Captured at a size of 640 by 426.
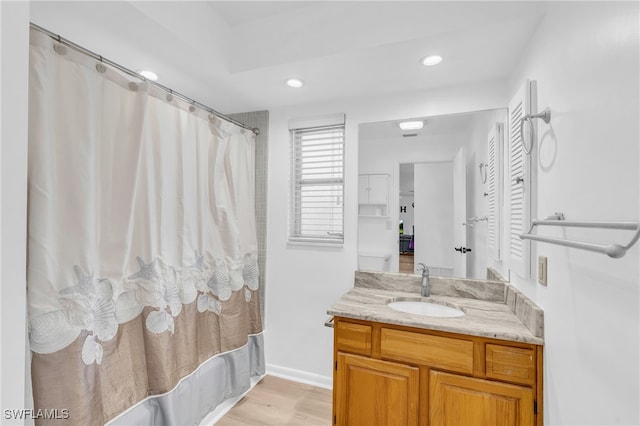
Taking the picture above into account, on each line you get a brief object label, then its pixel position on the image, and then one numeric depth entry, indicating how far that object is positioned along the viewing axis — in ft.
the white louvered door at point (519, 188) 4.49
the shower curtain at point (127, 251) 3.56
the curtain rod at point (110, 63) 3.58
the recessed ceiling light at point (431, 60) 5.31
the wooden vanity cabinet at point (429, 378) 4.20
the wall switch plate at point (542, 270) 4.04
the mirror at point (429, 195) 6.25
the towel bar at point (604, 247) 2.00
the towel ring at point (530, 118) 3.97
